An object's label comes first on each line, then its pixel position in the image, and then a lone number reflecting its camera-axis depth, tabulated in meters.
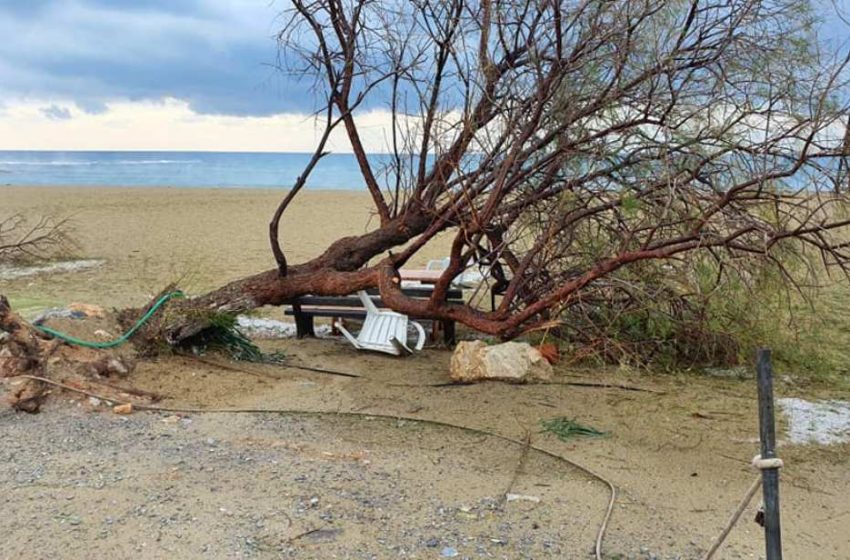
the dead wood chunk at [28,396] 4.42
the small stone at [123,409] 4.50
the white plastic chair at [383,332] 5.98
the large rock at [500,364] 5.23
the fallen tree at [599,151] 4.54
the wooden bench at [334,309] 6.48
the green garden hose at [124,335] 5.08
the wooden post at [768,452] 2.28
